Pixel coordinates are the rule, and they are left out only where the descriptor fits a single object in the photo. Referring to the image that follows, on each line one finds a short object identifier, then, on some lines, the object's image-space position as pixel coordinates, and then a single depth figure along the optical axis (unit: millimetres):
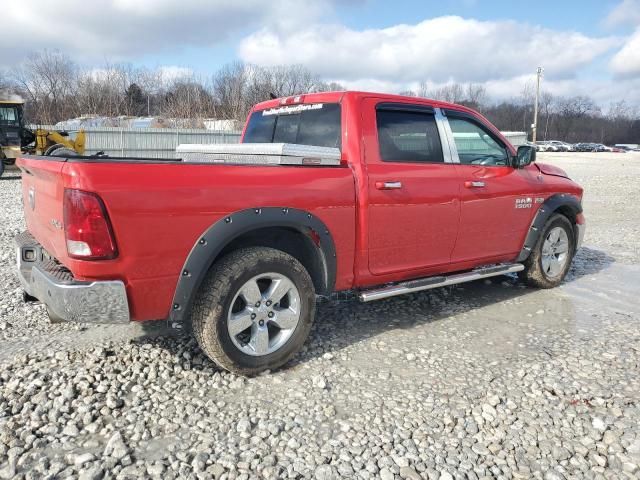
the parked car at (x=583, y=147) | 79312
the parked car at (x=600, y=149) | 79562
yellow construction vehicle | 19109
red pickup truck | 2994
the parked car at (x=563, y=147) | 75625
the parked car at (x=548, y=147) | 73006
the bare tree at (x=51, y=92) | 47312
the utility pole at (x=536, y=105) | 57844
